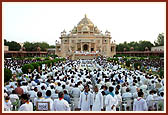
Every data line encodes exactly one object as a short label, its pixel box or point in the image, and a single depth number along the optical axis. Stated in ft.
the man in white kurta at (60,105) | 21.31
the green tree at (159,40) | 260.62
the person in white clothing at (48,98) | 21.65
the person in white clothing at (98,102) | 24.70
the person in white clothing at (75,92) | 31.32
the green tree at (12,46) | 217.56
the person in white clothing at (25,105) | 20.41
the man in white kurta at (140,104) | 23.45
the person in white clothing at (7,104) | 23.37
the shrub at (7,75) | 45.96
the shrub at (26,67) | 62.81
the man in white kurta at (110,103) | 23.59
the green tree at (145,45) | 237.25
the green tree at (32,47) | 248.24
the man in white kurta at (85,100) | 26.30
